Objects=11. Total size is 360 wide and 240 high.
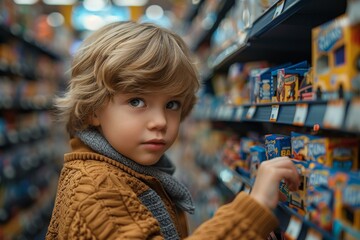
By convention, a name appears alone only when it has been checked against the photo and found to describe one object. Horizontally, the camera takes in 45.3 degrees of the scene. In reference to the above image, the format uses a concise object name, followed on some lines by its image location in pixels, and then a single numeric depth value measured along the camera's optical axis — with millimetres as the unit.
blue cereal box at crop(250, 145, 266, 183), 1580
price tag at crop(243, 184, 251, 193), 1663
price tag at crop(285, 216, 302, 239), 1108
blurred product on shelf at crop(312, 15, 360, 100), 850
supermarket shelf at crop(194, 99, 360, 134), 823
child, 1110
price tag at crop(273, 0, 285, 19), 1291
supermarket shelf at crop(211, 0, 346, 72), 1255
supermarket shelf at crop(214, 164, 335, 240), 996
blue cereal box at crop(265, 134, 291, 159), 1361
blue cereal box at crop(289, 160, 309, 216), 1176
